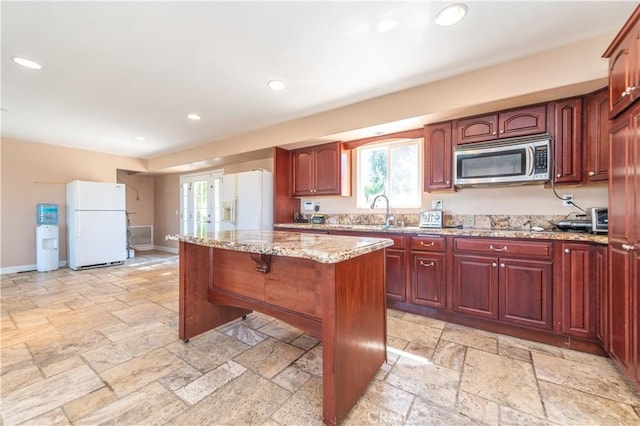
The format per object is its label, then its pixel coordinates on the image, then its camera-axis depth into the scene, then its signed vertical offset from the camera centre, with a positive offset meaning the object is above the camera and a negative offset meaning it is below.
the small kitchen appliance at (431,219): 3.07 -0.09
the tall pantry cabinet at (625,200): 1.59 +0.07
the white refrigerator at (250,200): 4.22 +0.20
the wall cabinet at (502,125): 2.43 +0.85
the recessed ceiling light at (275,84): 2.75 +1.36
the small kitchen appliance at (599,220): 2.13 -0.08
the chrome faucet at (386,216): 3.47 -0.07
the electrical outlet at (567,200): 2.54 +0.10
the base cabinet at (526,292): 2.21 -0.71
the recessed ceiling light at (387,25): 1.86 +1.35
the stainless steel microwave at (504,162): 2.40 +0.48
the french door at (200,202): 5.85 +0.25
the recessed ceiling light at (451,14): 1.73 +1.34
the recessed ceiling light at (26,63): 2.32 +1.36
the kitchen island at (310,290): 1.35 -0.54
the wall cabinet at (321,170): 3.83 +0.63
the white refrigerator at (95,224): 4.90 -0.23
